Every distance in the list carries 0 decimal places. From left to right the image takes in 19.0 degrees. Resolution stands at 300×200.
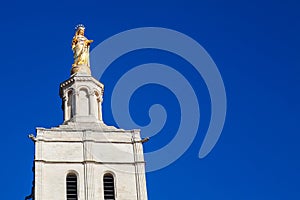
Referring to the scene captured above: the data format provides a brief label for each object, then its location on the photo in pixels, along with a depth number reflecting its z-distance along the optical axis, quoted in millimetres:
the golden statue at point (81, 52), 65562
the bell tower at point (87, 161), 56438
